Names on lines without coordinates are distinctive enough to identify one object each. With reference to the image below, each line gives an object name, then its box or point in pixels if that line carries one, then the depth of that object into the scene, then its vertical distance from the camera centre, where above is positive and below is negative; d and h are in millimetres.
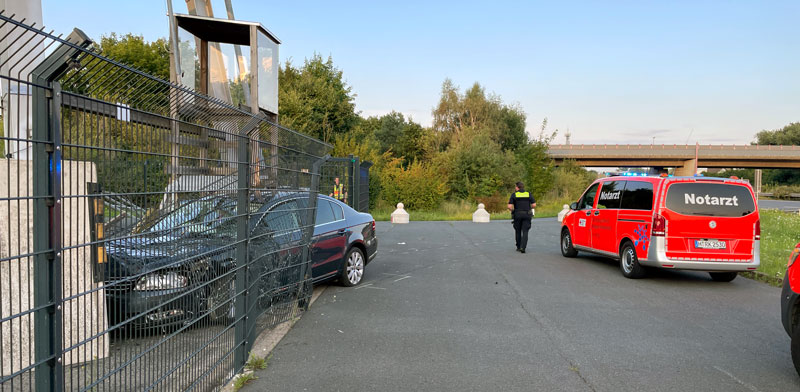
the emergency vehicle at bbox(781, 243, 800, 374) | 4879 -993
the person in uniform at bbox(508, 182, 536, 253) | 14172 -593
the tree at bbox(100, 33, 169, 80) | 35688 +8307
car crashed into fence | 3035 -500
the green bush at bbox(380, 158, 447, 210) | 32125 -82
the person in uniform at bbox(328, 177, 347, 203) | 11125 -109
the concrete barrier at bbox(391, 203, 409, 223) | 25500 -1269
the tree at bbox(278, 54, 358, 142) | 34094 +5465
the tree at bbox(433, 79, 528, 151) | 51875 +6206
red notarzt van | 9648 -642
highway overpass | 64250 +3566
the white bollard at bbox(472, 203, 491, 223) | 26969 -1343
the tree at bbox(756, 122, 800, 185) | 95469 +8135
